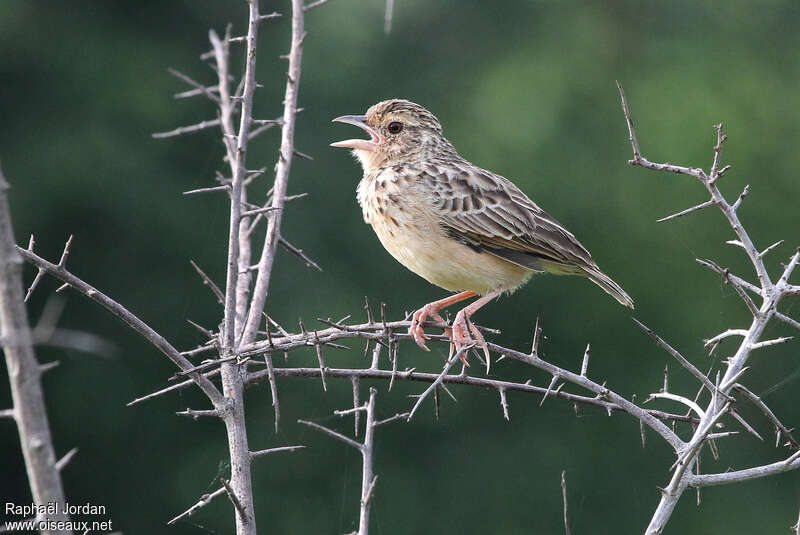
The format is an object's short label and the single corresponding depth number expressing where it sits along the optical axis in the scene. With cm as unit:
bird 1037
